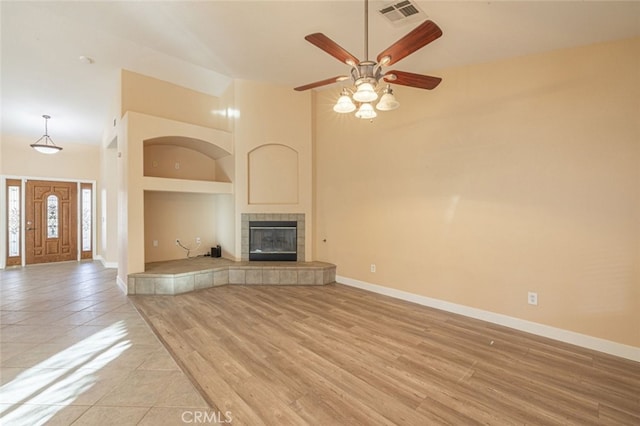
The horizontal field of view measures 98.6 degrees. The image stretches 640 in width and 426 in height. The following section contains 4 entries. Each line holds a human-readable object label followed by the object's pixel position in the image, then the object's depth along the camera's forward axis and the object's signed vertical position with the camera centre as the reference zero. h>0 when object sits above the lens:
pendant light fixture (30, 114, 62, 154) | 5.81 +1.52
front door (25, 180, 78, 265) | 6.88 -0.08
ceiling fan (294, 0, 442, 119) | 2.03 +1.23
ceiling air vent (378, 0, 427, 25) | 2.48 +1.91
